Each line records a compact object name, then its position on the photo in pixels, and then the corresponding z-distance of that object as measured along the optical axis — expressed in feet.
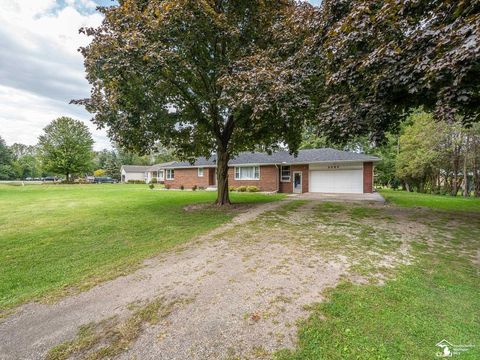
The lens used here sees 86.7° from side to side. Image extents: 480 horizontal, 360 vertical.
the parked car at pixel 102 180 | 160.85
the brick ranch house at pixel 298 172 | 63.62
